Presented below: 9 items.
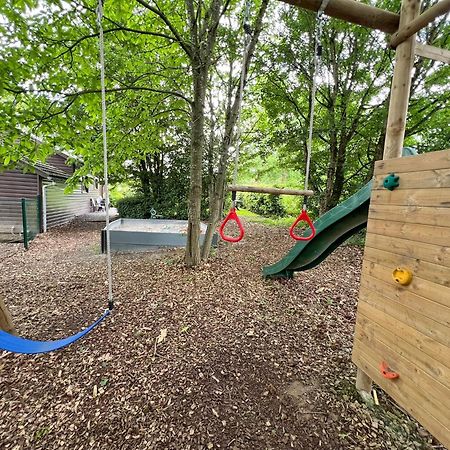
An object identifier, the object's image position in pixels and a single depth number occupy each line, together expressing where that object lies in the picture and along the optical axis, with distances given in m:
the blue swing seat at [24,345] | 1.87
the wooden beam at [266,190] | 2.15
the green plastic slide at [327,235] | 2.85
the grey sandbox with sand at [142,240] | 6.23
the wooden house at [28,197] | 8.49
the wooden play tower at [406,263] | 1.38
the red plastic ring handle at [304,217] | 2.29
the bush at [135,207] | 10.32
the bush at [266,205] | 12.99
